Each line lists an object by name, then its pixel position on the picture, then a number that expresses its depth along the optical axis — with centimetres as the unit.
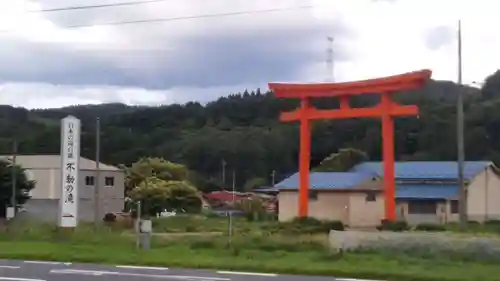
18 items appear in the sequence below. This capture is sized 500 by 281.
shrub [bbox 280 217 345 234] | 3544
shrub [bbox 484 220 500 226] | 4646
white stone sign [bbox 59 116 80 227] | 2779
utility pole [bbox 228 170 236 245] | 2601
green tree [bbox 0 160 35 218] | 4994
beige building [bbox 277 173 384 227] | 5050
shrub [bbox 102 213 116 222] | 4972
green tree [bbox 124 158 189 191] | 7271
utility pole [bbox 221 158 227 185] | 10362
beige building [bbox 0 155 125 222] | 5733
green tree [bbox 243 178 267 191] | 9725
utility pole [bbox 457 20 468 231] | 3181
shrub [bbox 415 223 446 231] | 3849
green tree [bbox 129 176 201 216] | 6212
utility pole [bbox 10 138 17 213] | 4647
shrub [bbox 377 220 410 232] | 3776
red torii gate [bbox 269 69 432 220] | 3794
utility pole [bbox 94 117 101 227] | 3721
